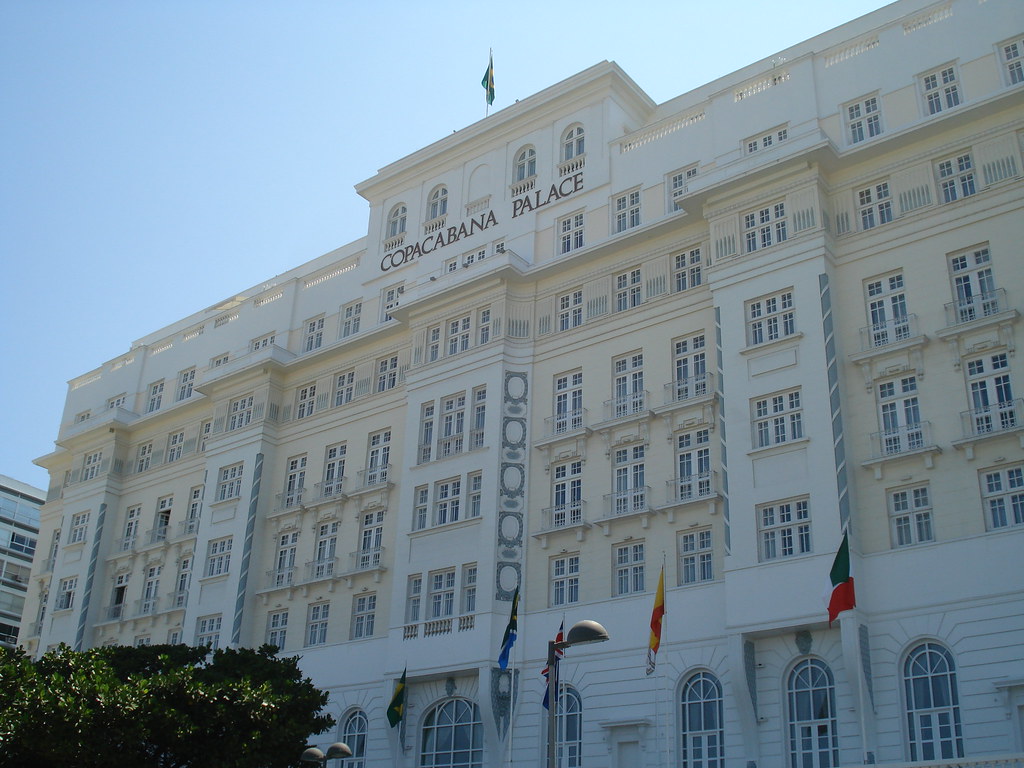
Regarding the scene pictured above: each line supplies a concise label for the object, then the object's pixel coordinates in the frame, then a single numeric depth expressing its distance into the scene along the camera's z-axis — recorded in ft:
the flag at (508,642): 99.59
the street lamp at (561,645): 63.52
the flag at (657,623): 95.50
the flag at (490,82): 155.83
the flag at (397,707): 110.22
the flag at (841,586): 84.43
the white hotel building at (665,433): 96.32
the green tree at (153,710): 84.17
